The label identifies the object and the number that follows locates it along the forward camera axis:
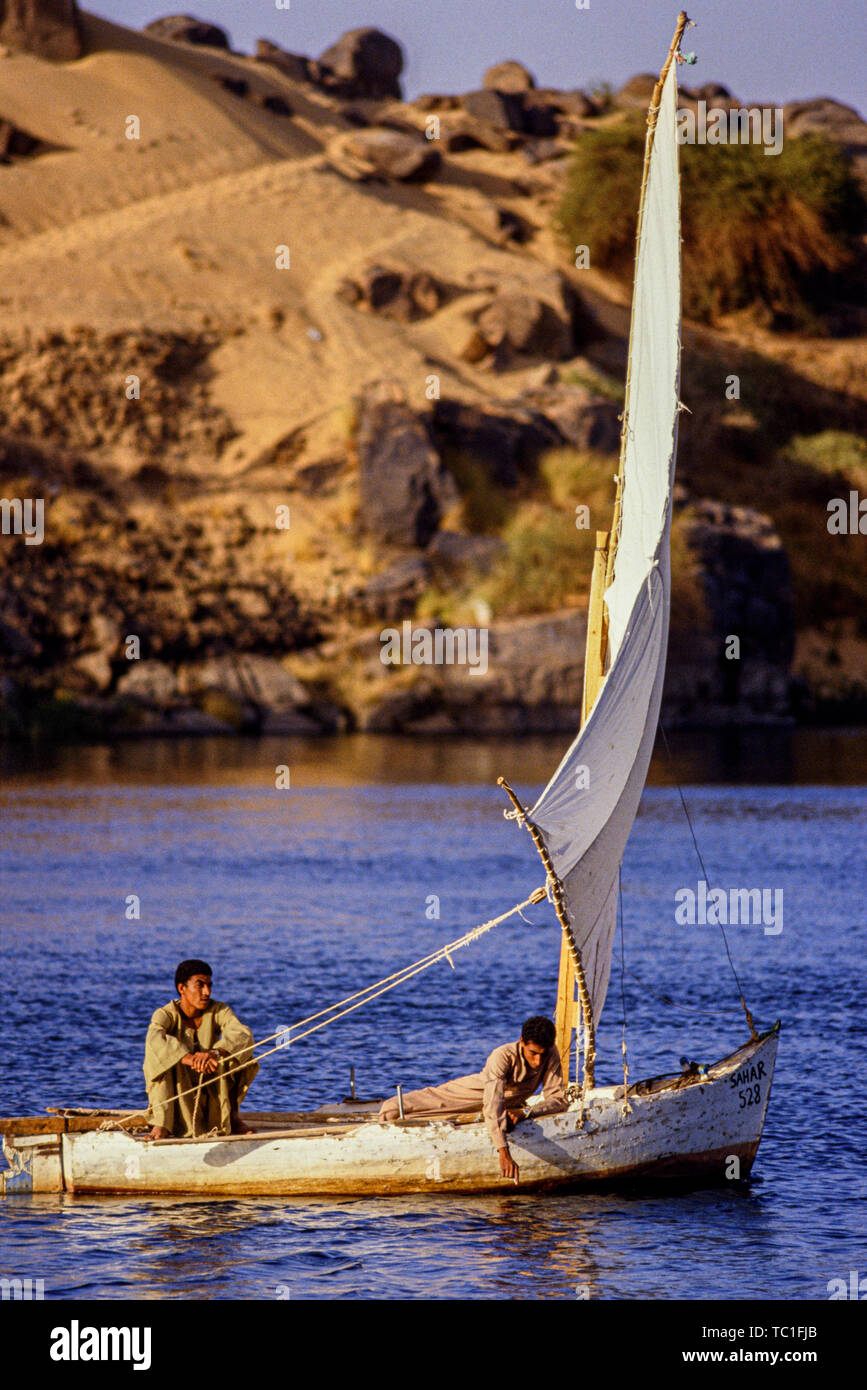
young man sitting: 12.70
